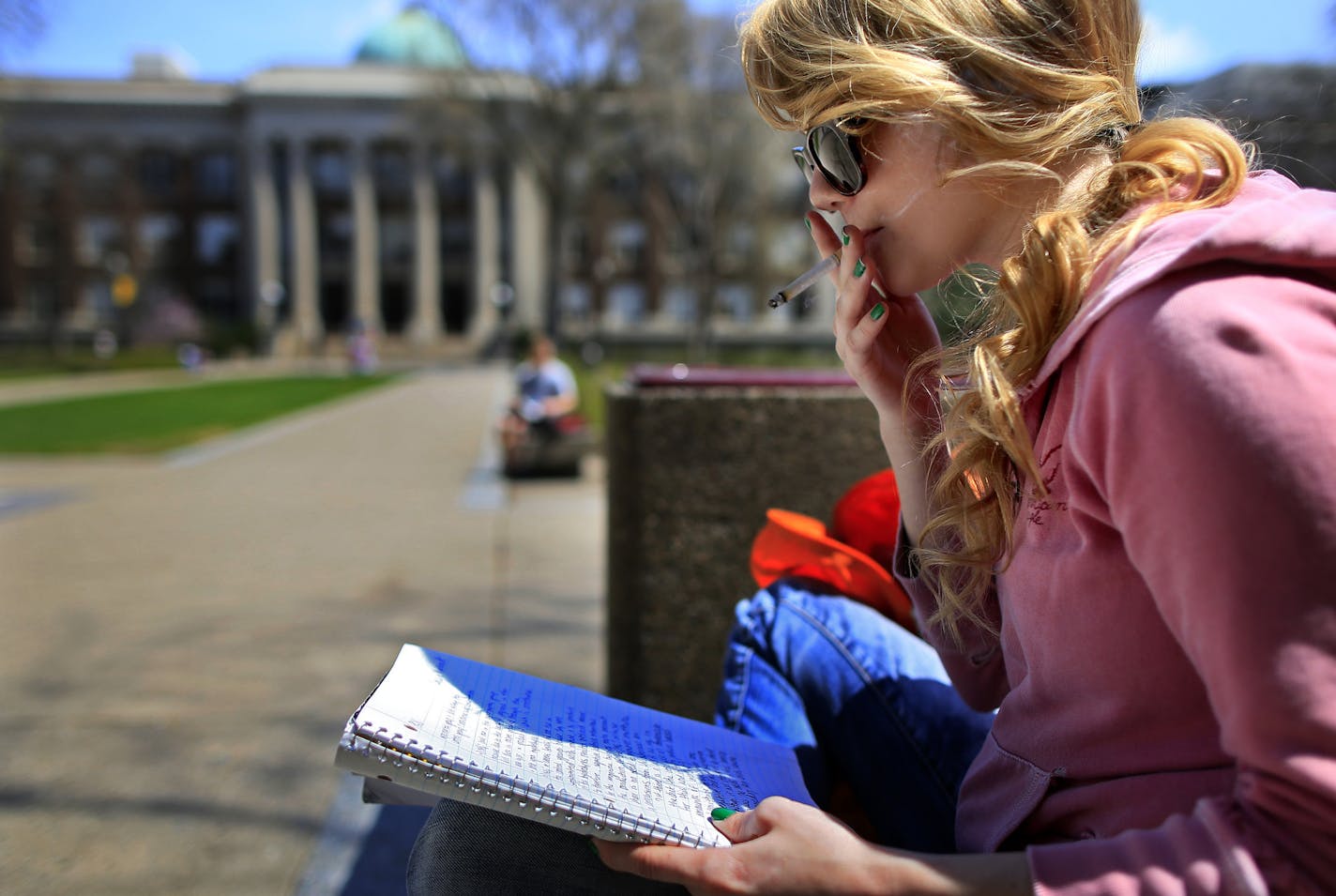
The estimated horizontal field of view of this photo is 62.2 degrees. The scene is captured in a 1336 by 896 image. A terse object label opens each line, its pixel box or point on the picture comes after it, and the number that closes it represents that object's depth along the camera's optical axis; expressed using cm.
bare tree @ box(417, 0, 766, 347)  2997
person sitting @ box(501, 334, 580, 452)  1005
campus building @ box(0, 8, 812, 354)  5950
